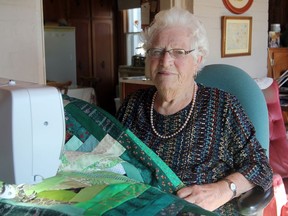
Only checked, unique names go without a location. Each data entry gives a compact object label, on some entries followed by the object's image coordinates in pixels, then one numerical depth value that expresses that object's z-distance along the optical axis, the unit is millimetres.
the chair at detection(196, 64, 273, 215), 1472
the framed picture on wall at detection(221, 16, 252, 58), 3293
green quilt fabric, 854
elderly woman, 1490
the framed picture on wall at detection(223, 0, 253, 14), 3287
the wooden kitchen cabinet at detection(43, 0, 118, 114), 6141
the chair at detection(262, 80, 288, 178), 2697
